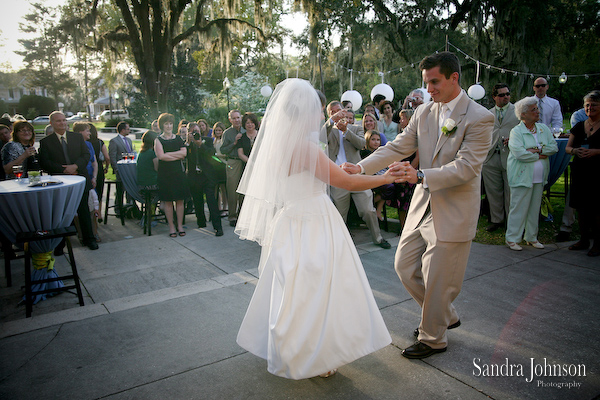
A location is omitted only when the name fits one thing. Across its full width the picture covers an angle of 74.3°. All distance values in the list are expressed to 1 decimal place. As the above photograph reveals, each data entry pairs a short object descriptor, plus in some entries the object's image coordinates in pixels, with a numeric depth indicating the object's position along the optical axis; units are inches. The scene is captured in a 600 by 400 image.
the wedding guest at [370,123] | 253.6
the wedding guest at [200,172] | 283.9
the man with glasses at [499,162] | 250.1
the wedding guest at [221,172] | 322.3
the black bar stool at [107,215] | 303.5
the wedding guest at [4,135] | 272.4
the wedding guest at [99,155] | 307.6
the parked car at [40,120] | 1662.9
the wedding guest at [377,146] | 245.9
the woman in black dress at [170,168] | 262.8
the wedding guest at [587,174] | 209.9
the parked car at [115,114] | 2031.6
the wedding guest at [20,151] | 247.5
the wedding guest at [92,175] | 262.1
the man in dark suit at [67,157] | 234.4
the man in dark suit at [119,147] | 338.6
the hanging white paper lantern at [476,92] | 560.7
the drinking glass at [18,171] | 206.0
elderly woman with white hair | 218.2
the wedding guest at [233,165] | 292.8
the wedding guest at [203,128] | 403.2
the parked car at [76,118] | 1979.6
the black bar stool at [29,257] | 156.2
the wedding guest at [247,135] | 283.7
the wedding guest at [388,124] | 315.6
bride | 99.4
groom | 111.1
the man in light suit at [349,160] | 230.7
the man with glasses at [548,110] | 280.7
